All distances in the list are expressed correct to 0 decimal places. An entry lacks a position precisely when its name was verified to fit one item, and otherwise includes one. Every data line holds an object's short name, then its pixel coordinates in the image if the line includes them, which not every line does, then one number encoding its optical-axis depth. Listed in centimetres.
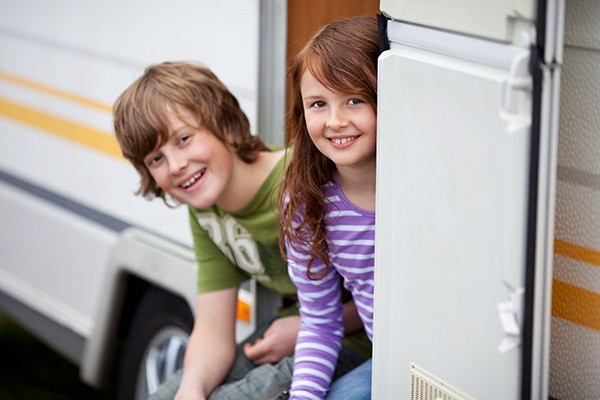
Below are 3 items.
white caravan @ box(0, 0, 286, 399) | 273
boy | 234
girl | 185
